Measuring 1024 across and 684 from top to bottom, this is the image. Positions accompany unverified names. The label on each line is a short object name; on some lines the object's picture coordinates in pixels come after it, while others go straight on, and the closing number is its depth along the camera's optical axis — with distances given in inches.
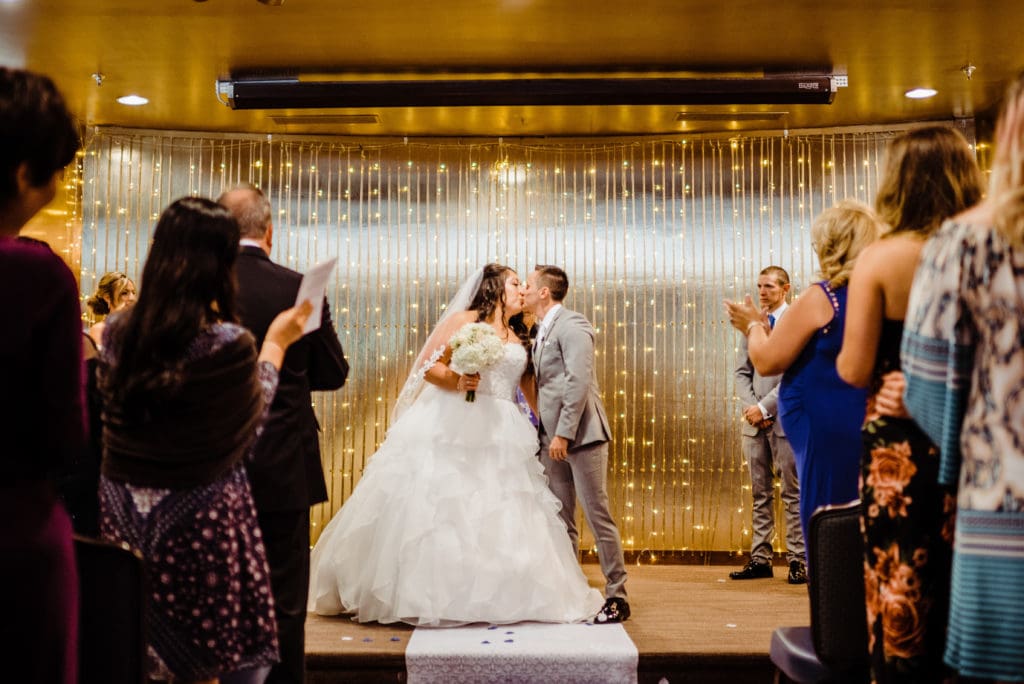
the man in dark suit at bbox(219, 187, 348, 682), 111.9
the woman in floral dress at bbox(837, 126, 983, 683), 78.1
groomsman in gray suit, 227.5
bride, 174.1
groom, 183.9
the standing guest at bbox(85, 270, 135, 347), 201.3
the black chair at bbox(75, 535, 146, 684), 79.8
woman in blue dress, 105.8
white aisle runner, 156.9
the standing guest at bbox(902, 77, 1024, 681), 63.0
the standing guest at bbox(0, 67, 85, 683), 61.6
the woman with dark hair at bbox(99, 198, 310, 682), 86.7
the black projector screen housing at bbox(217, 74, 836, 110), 217.3
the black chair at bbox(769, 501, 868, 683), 88.7
